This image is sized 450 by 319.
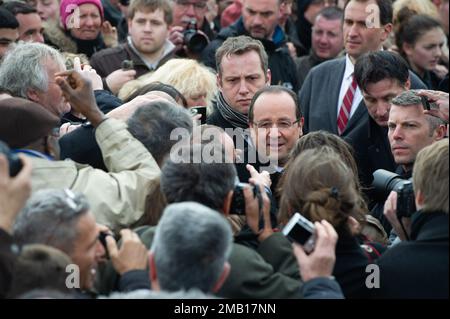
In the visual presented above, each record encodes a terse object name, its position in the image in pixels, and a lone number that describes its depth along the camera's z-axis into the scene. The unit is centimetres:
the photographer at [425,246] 876
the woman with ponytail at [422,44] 1855
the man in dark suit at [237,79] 1406
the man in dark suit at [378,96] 1415
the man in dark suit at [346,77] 1562
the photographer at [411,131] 1268
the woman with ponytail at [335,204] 928
